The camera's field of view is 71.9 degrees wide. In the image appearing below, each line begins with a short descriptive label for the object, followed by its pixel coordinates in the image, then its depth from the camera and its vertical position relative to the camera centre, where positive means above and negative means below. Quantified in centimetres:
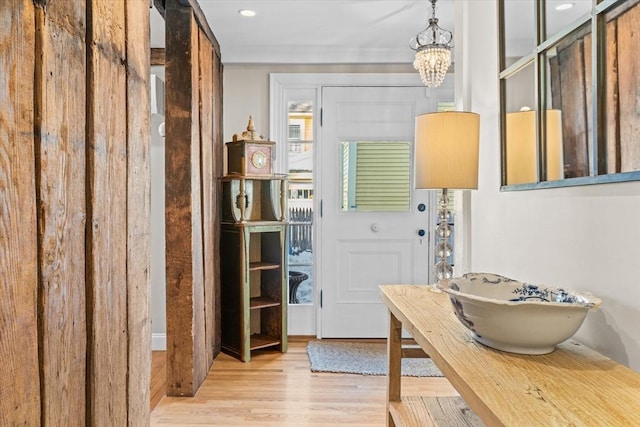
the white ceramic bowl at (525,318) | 92 -24
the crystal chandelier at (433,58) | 262 +89
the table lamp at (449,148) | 169 +23
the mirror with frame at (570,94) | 99 +31
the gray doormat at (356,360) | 300 -110
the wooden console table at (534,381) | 70 -33
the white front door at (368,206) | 363 +1
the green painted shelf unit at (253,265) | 319 -43
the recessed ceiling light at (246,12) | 288 +129
